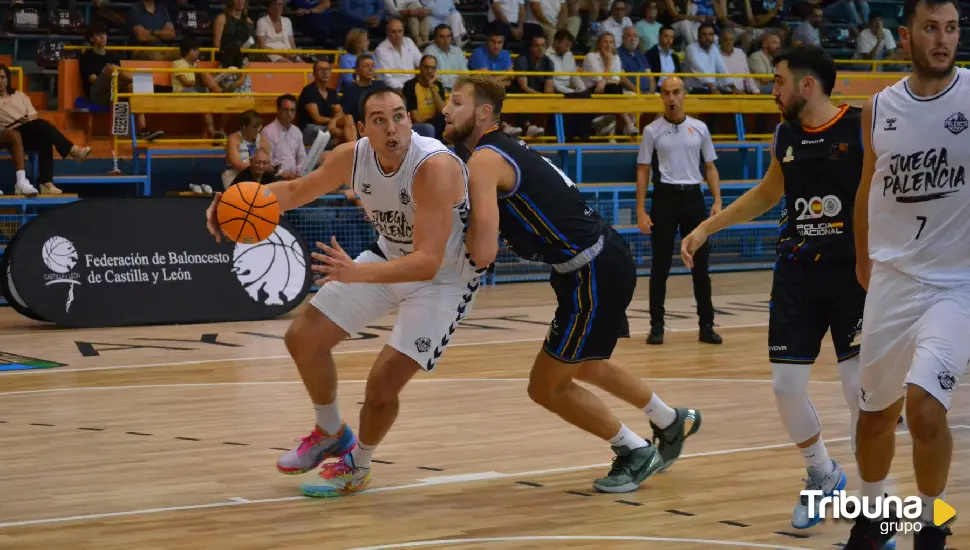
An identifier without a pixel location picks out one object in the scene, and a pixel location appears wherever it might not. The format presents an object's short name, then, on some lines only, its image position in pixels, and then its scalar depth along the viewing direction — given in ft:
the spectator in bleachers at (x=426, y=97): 51.83
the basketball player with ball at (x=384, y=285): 18.84
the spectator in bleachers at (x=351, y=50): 53.52
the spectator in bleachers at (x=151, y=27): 54.90
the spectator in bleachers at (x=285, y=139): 49.19
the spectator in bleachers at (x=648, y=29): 66.80
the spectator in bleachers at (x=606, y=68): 61.26
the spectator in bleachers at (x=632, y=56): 63.26
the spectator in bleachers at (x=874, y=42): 75.82
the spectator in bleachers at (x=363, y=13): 59.72
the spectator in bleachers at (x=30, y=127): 47.16
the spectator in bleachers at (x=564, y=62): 60.64
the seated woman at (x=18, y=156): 46.42
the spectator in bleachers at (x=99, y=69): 52.13
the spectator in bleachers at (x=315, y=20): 60.13
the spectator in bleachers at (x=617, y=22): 64.59
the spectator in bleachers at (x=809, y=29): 72.69
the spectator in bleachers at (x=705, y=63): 64.90
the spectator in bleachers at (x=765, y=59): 68.74
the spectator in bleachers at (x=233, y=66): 53.31
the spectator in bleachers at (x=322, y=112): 50.78
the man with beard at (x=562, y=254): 19.47
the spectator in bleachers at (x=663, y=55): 64.64
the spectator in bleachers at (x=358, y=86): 50.72
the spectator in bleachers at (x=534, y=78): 58.81
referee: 37.83
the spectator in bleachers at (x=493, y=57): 58.23
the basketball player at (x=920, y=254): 14.19
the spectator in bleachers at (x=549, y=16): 64.85
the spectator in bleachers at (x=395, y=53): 55.06
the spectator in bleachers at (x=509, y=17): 63.57
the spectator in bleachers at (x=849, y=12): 78.38
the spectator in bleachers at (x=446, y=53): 57.00
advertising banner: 40.57
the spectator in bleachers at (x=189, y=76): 52.60
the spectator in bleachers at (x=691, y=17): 68.08
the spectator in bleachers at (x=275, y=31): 56.03
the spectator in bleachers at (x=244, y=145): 48.73
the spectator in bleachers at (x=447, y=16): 61.16
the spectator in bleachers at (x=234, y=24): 54.75
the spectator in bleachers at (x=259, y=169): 46.75
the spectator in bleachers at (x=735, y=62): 66.95
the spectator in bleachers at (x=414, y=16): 59.52
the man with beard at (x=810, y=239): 18.06
